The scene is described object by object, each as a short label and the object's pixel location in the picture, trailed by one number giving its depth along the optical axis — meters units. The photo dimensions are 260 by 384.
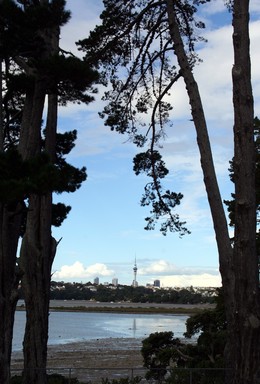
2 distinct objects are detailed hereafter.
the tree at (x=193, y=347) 16.22
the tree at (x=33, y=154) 9.35
